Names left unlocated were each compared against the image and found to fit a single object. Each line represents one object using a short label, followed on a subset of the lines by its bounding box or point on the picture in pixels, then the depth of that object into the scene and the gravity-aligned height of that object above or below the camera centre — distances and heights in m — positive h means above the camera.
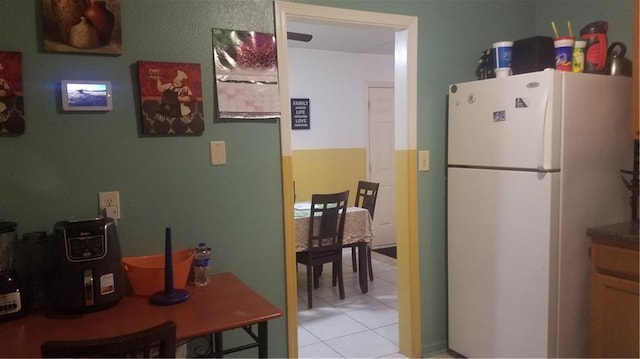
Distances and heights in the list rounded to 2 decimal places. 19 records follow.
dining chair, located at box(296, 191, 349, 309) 3.56 -0.72
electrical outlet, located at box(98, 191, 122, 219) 1.94 -0.23
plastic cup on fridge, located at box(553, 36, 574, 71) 2.28 +0.43
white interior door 5.50 -0.20
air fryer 1.64 -0.42
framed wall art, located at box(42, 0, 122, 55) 1.81 +0.50
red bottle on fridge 2.29 +0.44
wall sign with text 5.05 +0.33
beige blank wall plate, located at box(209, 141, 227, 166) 2.13 -0.03
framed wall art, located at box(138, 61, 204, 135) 1.97 +0.22
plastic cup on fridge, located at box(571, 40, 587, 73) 2.29 +0.41
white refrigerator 2.12 -0.28
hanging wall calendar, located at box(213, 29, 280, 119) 2.12 +0.33
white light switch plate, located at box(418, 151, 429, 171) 2.63 -0.11
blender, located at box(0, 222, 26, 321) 1.60 -0.47
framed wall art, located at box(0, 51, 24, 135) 1.74 +0.22
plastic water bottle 1.99 -0.53
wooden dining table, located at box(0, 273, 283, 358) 1.47 -0.60
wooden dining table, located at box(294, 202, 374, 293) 3.87 -0.77
